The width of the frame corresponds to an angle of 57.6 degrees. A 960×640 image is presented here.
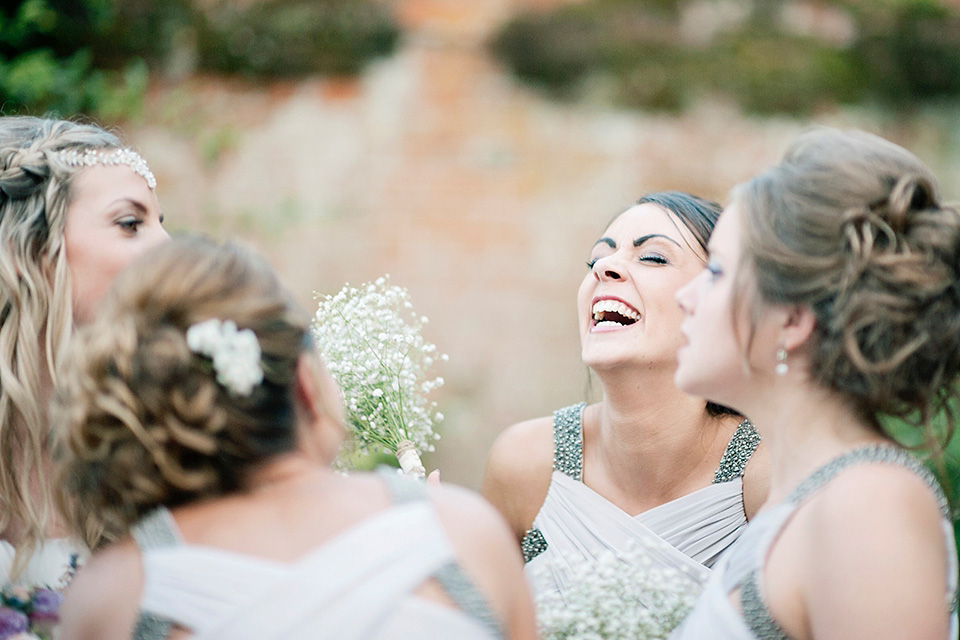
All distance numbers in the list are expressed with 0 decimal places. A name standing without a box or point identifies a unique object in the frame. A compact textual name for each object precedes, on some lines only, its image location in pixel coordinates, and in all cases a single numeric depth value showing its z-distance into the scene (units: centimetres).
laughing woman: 275
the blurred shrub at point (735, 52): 547
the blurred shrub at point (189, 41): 530
